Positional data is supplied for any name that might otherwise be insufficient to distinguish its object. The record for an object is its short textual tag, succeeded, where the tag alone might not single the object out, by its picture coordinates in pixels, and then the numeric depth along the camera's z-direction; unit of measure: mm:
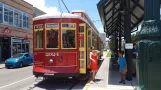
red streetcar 5727
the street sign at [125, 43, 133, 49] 6082
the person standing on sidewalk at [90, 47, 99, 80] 6276
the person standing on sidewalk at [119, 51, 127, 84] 5719
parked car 12220
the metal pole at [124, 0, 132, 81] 6232
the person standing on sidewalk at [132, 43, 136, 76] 6975
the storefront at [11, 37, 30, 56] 17714
